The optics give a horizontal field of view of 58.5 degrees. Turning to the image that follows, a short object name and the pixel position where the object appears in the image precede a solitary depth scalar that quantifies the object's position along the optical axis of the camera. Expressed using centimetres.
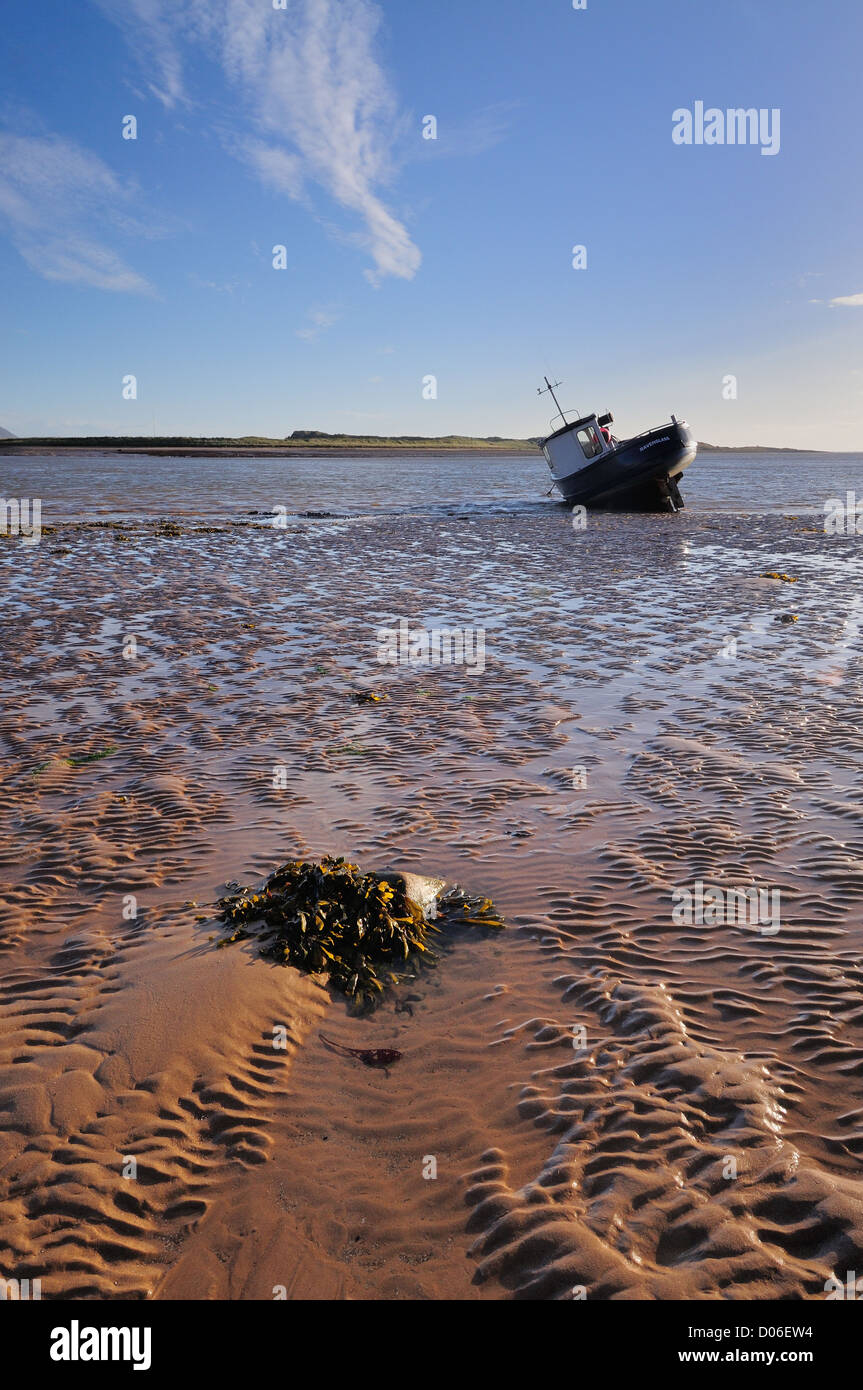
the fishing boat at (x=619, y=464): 3572
